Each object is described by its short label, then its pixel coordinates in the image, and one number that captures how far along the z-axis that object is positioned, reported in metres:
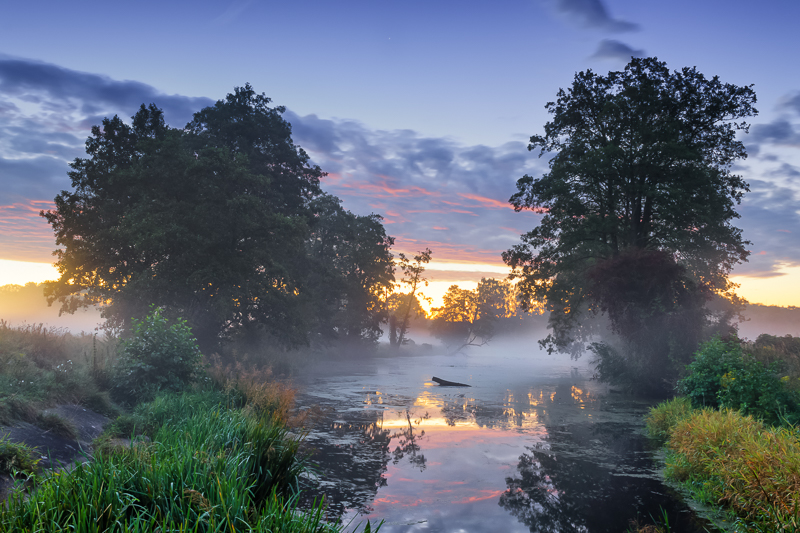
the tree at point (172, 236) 27.23
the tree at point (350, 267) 50.31
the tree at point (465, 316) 102.44
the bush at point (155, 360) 13.61
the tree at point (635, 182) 26.36
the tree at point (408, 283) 72.19
